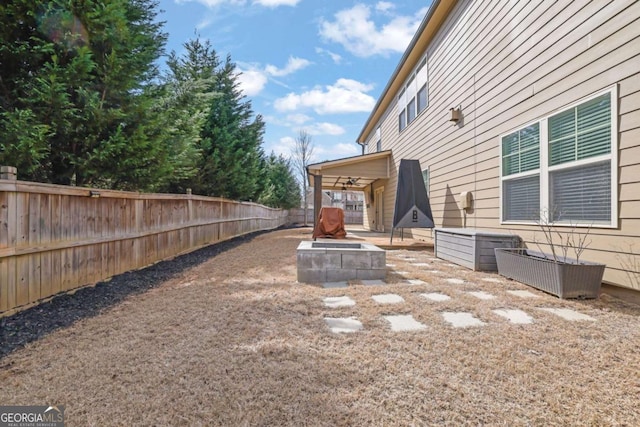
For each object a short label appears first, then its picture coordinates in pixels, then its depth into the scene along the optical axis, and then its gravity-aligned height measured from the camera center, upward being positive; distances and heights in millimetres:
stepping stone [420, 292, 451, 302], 3170 -903
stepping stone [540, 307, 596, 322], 2615 -895
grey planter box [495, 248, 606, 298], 3104 -675
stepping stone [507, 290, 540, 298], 3287 -894
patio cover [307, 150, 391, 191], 9523 +1473
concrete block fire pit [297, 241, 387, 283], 4000 -710
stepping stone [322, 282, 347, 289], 3776 -935
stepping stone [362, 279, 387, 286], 3824 -915
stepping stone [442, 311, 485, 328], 2500 -914
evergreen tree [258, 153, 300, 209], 20806 +1891
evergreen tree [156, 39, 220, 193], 5250 +1767
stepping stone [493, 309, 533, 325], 2557 -902
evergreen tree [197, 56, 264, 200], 9244 +2140
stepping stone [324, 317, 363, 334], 2384 -931
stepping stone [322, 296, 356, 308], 3010 -929
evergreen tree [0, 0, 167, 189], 3314 +1405
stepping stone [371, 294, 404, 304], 3084 -914
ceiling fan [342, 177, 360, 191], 13541 +1304
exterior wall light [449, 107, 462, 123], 6316 +2032
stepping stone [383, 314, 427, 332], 2424 -924
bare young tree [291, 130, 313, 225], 28938 +5483
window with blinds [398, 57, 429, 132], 8258 +3426
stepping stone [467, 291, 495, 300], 3236 -895
